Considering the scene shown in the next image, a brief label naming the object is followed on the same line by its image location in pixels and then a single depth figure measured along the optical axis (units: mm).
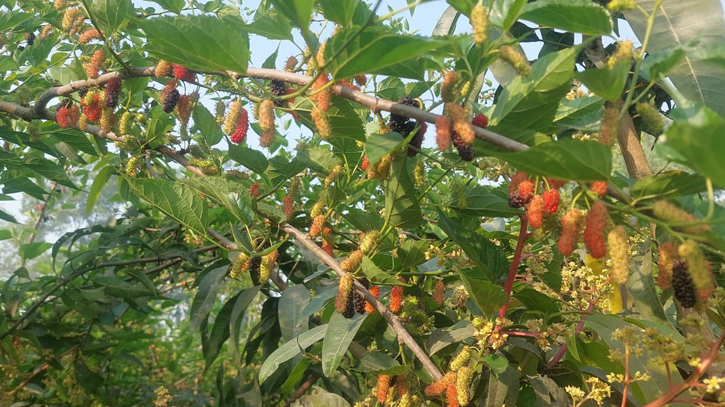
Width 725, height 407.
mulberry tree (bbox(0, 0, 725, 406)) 605
